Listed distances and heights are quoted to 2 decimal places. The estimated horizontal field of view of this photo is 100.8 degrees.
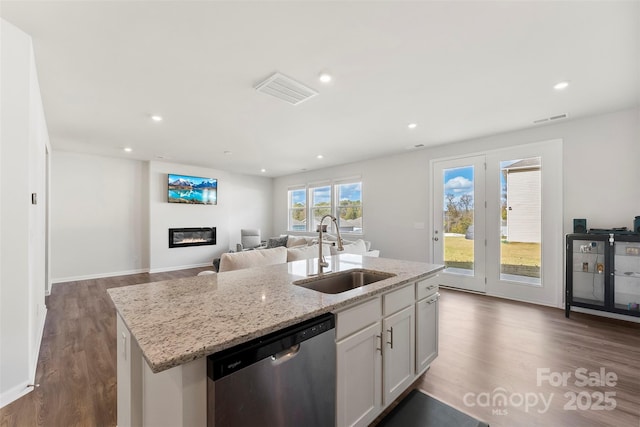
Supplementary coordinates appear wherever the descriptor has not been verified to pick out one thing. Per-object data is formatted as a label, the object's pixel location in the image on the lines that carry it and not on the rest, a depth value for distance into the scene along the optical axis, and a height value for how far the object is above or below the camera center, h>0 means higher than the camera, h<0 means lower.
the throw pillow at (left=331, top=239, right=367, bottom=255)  4.18 -0.56
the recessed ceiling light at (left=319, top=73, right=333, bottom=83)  2.45 +1.28
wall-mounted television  6.42 +0.61
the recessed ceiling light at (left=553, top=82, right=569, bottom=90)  2.63 +1.29
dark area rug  1.70 -1.35
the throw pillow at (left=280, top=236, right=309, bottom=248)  5.80 -0.62
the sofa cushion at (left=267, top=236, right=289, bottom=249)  6.36 -0.69
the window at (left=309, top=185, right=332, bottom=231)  7.18 +0.31
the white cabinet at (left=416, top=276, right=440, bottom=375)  2.02 -0.88
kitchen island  0.89 -0.46
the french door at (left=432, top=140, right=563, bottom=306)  3.79 -0.13
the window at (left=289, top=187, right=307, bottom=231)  7.85 +0.13
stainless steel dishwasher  0.92 -0.66
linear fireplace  6.49 -0.60
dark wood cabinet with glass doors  3.06 -0.72
